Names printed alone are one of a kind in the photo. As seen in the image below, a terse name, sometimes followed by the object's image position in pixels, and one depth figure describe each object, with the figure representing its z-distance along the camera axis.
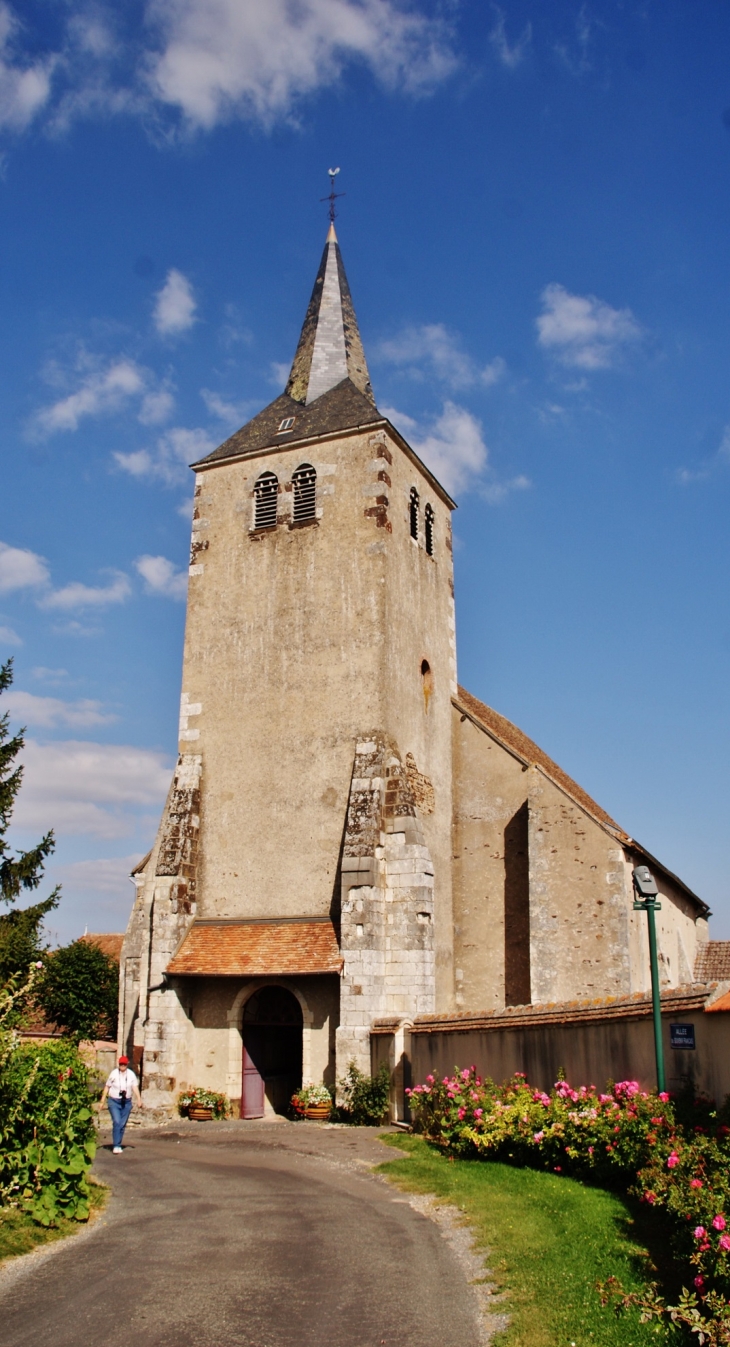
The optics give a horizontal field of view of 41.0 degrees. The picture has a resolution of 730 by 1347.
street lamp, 10.45
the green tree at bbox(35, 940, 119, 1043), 29.45
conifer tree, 18.05
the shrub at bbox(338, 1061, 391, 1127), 14.63
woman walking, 12.64
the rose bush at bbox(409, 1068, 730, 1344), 5.74
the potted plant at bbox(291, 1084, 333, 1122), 15.41
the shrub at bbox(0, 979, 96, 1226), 8.16
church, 16.34
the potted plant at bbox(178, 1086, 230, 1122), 16.12
